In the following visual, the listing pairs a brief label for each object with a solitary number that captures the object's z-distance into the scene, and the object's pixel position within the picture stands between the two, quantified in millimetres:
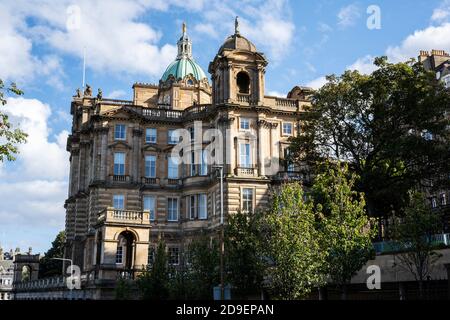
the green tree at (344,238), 31750
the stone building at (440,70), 57750
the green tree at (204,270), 37250
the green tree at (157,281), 39312
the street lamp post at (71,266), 59856
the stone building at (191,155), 57781
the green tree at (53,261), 95875
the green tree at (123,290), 39712
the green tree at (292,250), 31109
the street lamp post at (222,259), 33031
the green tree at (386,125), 44375
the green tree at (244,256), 35312
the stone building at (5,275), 108719
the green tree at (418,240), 30844
